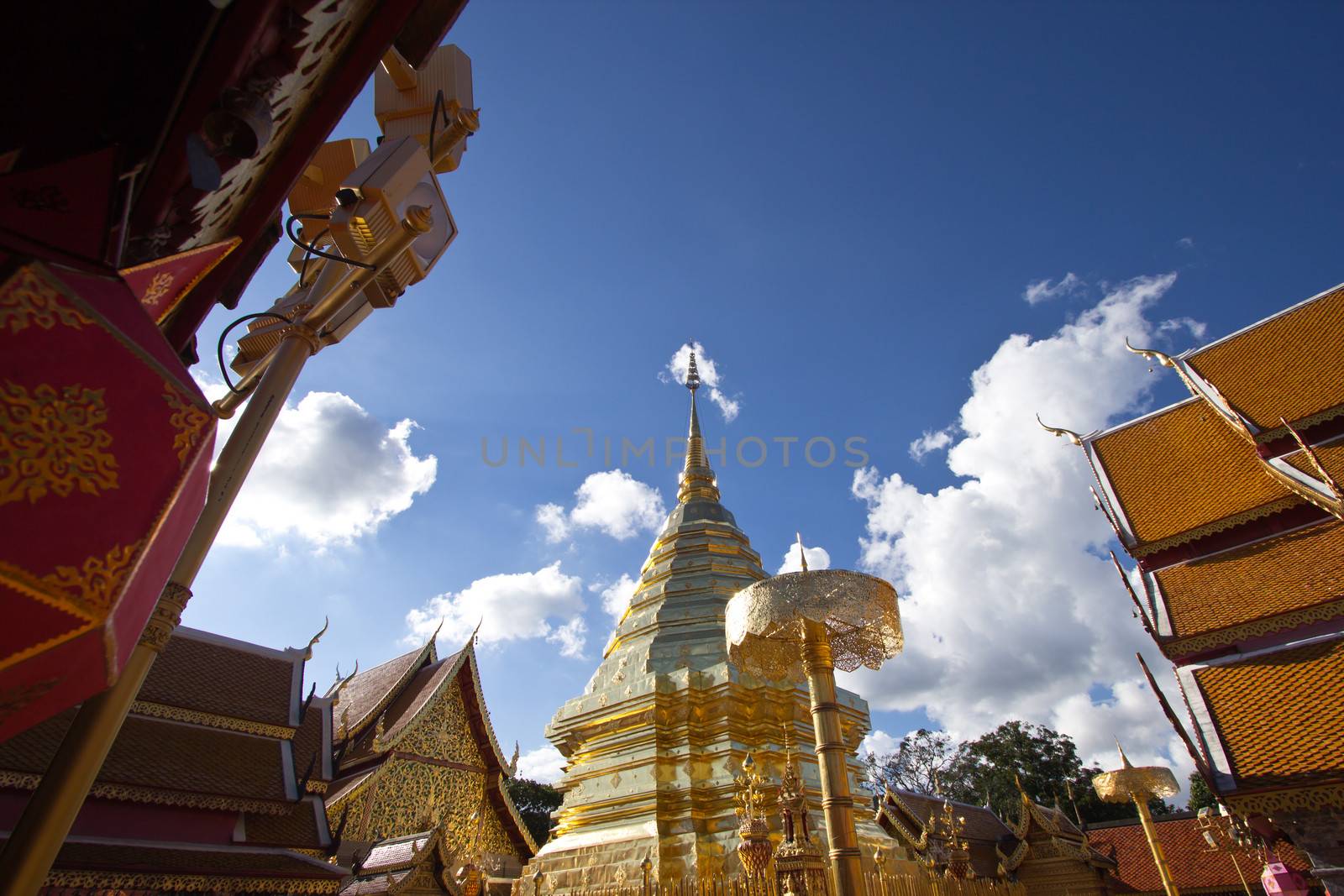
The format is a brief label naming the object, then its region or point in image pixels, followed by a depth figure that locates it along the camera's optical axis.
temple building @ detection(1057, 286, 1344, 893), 5.91
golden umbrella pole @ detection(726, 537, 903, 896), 4.56
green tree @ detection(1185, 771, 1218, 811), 28.03
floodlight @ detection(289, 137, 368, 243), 3.15
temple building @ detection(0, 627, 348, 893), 6.36
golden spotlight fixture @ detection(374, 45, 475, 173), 2.81
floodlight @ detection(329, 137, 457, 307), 2.20
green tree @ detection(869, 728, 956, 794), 36.97
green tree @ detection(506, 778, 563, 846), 33.31
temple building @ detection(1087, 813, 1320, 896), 15.33
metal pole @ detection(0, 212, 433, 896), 1.54
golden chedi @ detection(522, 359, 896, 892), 8.44
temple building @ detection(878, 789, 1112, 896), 16.05
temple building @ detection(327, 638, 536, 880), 11.57
